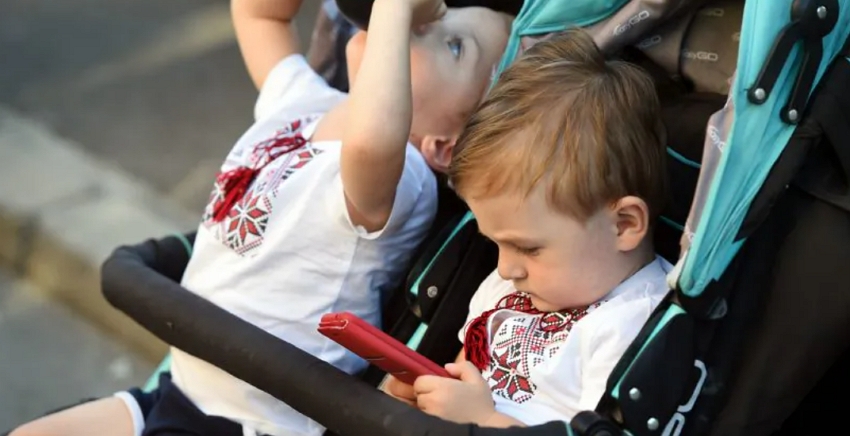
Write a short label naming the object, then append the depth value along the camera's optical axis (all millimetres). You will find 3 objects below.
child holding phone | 3604
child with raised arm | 3774
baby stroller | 3552
